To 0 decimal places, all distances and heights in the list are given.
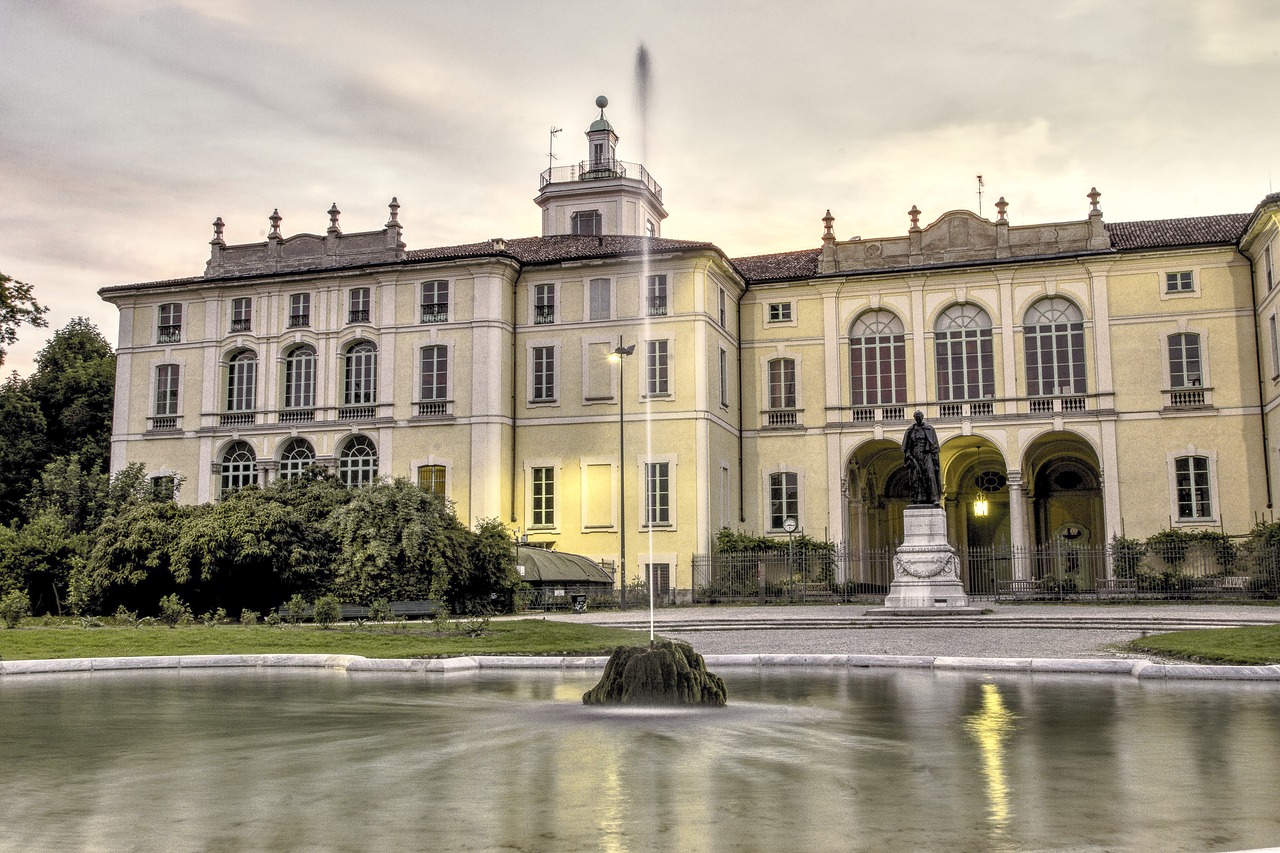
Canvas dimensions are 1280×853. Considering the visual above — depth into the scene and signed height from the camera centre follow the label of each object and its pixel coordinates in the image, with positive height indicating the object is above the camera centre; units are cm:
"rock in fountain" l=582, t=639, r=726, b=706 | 1188 -96
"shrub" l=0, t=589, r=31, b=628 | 2459 -38
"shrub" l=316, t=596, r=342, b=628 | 2484 -50
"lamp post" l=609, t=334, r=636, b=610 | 3688 +254
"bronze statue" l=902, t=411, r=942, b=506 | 2972 +280
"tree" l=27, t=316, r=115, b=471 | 5231 +811
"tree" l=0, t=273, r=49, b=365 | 3488 +794
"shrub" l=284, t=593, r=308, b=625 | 2698 -51
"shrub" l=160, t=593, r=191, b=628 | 2662 -53
